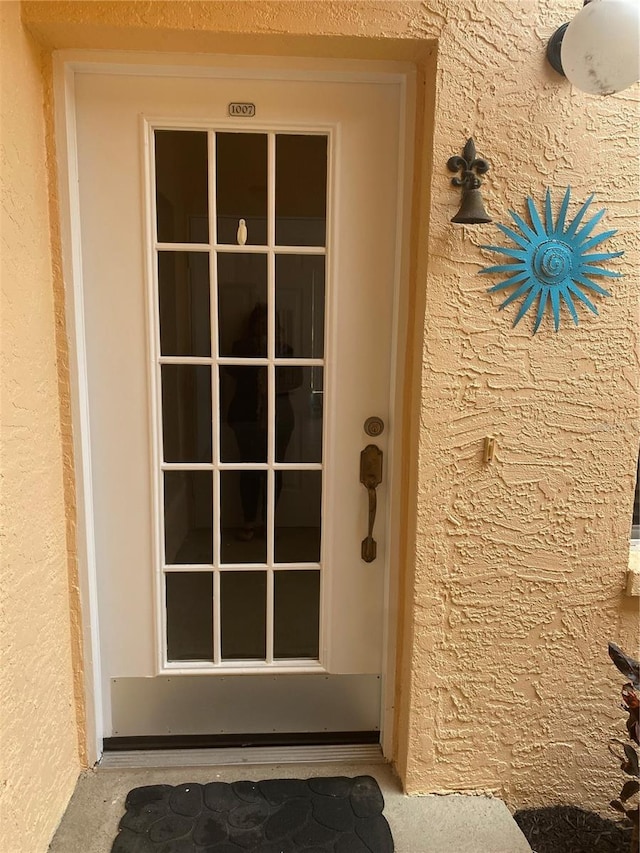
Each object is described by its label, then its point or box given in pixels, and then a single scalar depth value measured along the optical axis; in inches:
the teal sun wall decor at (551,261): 61.6
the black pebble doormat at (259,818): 62.5
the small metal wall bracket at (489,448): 64.4
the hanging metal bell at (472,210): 57.5
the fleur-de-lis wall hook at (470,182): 57.6
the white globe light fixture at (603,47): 49.8
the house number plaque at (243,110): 64.3
